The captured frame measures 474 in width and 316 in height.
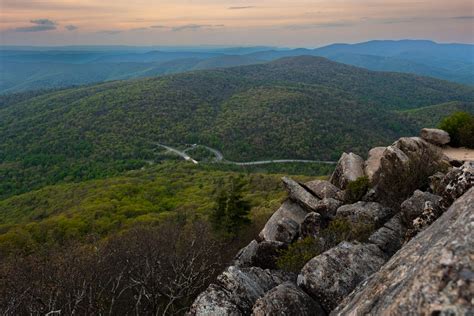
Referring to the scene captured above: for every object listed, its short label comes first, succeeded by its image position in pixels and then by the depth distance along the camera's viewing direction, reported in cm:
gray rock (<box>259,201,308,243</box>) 2748
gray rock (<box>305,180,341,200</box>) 3168
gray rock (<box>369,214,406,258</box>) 1811
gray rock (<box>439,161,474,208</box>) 1406
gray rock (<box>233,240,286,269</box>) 2264
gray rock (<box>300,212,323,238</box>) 2461
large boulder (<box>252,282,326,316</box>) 1352
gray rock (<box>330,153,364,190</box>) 3244
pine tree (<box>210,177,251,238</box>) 4244
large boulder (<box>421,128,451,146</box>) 3572
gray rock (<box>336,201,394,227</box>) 2202
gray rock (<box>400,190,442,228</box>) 1883
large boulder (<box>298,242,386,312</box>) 1480
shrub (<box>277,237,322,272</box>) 1916
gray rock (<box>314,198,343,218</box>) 2677
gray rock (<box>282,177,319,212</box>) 3092
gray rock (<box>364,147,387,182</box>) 3198
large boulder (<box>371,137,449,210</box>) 2425
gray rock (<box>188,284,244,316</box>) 1485
